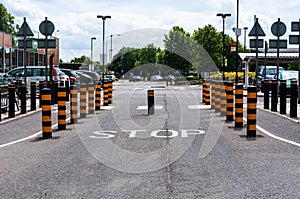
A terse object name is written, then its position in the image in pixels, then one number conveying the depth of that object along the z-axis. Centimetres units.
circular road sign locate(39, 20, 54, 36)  2327
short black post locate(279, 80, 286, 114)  1911
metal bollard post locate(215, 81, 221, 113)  1948
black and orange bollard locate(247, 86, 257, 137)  1262
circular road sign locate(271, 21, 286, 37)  2488
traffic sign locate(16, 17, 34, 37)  2284
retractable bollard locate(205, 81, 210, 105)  2378
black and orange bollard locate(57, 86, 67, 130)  1405
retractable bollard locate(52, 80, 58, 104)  2464
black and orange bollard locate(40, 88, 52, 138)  1262
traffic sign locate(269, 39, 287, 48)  2620
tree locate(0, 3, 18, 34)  9080
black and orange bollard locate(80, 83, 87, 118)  1806
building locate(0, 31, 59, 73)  4469
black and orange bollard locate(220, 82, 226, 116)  1845
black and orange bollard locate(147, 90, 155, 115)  1889
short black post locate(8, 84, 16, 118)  1806
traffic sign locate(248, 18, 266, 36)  2820
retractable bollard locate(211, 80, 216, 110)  2118
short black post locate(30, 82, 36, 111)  2132
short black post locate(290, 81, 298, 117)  1809
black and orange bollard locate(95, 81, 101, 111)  2131
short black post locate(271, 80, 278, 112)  2061
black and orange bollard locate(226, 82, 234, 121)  1620
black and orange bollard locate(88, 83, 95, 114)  1972
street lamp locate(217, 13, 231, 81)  5708
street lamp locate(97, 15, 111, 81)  6131
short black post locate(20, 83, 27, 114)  1959
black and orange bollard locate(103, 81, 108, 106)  2366
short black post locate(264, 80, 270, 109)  2170
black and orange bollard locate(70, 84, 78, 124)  1599
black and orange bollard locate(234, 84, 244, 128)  1417
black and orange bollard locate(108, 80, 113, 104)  2549
